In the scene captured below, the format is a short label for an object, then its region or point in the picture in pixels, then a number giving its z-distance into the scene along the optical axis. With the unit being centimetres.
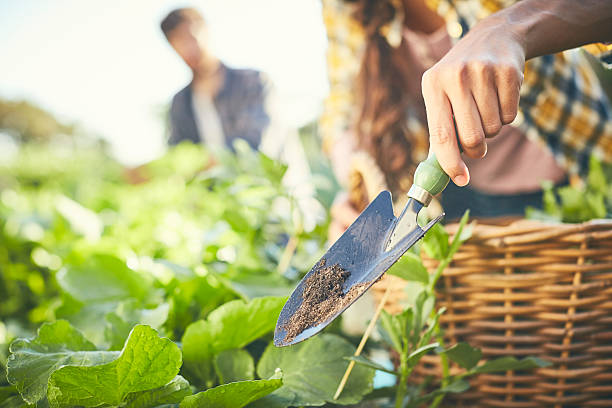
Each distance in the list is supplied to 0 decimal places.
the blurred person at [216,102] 276
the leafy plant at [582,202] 69
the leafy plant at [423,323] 48
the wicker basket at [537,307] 53
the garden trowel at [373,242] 41
